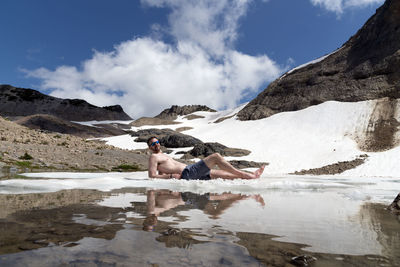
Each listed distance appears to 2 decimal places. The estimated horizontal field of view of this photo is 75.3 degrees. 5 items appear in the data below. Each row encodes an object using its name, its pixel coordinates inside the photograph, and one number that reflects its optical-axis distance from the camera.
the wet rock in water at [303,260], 1.30
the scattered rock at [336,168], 18.97
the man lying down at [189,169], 6.57
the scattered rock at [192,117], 83.09
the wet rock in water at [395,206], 2.94
